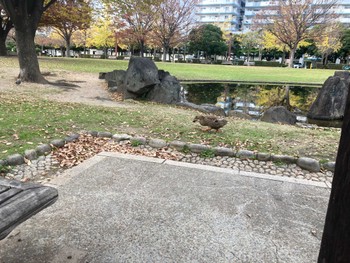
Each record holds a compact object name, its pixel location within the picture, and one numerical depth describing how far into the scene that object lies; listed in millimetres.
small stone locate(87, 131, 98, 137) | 6143
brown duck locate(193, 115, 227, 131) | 6387
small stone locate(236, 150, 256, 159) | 5219
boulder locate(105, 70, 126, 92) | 13114
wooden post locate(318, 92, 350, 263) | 1332
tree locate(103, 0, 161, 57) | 41656
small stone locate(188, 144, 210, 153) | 5422
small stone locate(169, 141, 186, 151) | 5555
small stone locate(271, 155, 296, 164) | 5082
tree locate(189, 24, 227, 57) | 56062
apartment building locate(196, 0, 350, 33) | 88875
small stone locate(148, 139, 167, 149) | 5658
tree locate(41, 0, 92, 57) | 20562
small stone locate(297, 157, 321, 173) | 4836
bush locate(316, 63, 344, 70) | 48788
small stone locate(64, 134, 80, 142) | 5584
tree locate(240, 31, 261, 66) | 56900
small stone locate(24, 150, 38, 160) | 4614
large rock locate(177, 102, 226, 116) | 10961
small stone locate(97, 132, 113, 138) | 6090
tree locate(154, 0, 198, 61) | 42469
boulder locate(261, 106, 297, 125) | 10250
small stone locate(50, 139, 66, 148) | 5252
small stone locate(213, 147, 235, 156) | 5306
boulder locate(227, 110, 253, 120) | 10754
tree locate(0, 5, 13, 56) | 29189
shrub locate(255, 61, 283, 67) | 53653
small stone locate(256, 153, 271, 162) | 5160
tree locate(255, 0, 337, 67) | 41969
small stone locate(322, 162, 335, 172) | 4858
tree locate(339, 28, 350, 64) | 51094
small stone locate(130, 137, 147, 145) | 5781
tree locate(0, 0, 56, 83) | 11578
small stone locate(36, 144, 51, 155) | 4887
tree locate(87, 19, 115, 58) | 50834
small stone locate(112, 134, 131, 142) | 5945
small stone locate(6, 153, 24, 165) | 4348
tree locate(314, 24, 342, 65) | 45044
